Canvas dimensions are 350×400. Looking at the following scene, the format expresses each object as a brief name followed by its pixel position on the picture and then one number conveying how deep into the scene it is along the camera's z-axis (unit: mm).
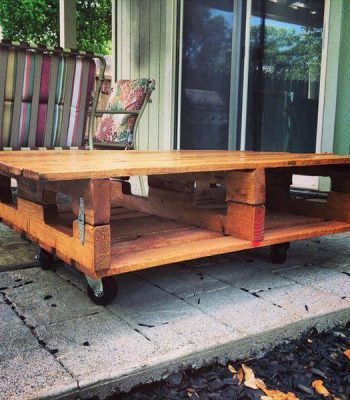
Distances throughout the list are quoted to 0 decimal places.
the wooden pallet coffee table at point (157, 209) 1265
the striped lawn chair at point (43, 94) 2518
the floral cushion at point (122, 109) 3680
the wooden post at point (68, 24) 5012
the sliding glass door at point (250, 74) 3850
